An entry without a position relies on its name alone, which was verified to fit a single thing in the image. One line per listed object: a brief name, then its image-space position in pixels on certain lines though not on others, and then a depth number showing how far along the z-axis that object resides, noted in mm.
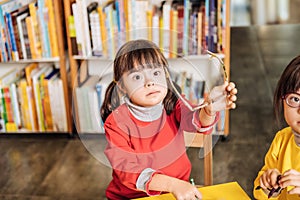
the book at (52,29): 2736
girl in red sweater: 1255
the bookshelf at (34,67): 2771
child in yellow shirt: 1148
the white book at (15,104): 2934
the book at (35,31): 2744
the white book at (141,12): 2594
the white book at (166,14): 2572
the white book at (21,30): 2762
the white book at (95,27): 2635
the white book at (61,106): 2902
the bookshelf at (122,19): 2596
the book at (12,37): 2771
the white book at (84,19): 2645
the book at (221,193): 1303
